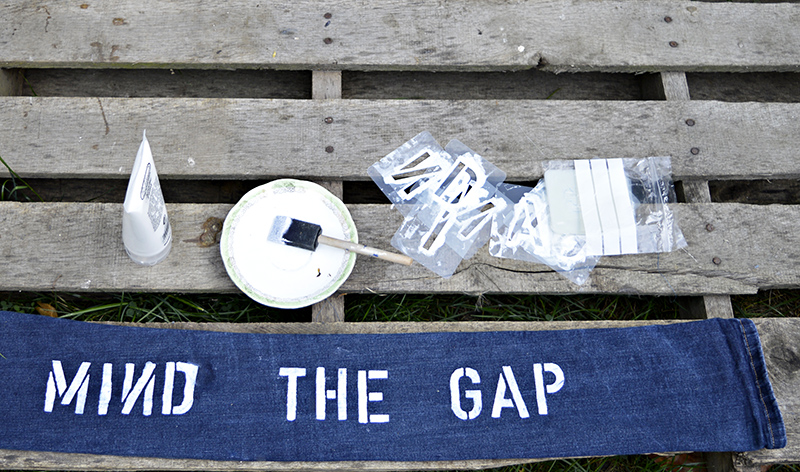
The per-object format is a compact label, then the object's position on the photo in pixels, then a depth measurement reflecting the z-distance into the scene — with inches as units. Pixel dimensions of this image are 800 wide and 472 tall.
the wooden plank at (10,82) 56.4
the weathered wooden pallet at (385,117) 51.8
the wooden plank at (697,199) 51.5
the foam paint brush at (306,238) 49.5
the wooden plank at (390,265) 50.9
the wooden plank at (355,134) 53.4
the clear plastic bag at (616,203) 53.1
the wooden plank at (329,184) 51.3
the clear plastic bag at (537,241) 52.9
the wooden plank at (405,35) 56.2
